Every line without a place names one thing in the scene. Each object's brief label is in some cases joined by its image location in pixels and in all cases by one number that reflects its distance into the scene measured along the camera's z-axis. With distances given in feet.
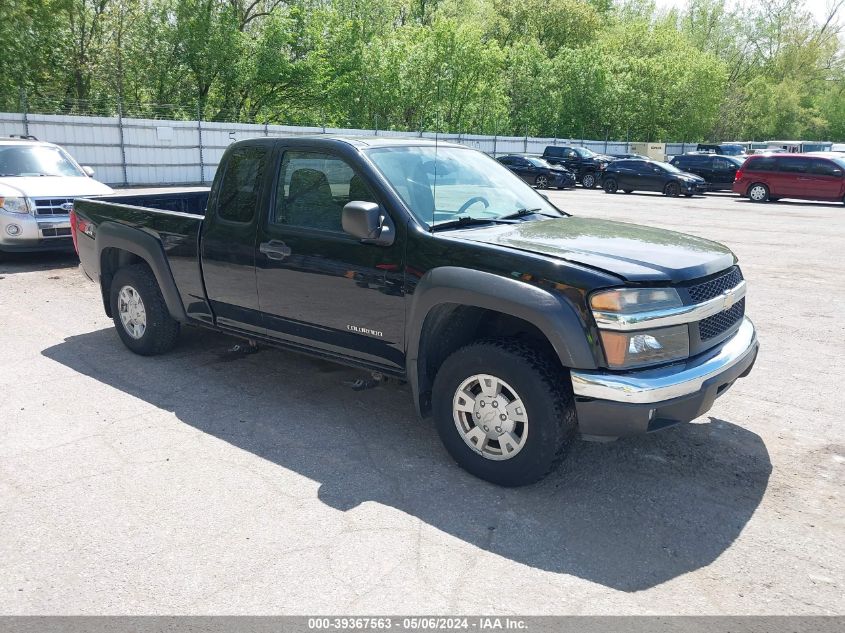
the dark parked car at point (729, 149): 123.13
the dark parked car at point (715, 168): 90.74
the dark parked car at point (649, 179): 86.79
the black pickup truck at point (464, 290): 11.46
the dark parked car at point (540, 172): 96.99
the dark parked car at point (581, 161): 103.60
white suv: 31.27
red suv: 75.56
